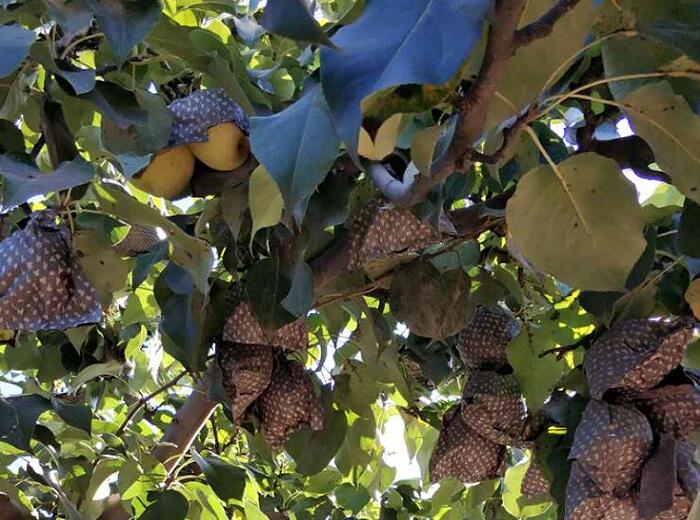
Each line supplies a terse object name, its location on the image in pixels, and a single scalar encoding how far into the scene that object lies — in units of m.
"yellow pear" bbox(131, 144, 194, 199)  1.05
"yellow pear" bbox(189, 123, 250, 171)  1.05
